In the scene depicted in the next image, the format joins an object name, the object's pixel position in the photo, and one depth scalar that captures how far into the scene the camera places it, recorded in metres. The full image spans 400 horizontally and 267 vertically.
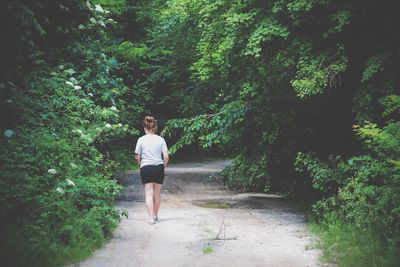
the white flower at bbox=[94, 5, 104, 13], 12.69
